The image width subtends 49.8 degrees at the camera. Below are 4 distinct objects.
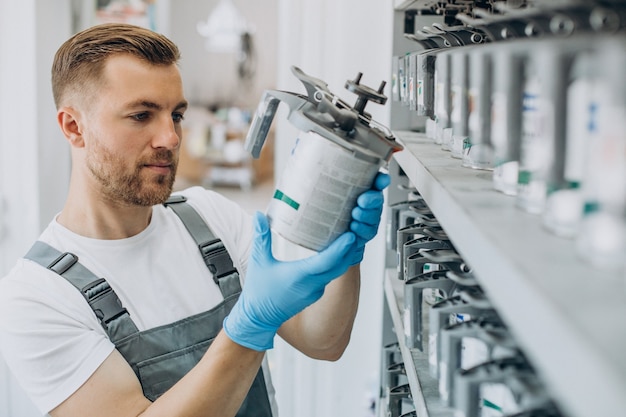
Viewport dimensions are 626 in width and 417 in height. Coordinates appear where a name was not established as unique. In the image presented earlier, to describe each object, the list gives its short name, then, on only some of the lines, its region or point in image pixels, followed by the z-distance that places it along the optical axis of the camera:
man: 1.31
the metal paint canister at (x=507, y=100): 0.64
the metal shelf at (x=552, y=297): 0.38
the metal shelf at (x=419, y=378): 1.11
